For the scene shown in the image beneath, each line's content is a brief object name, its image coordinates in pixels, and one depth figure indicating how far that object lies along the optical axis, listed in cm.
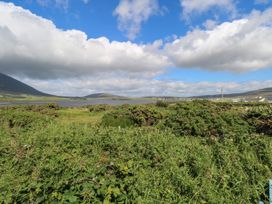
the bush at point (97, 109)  2301
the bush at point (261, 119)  659
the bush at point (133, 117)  1052
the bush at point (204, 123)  618
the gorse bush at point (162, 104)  2913
